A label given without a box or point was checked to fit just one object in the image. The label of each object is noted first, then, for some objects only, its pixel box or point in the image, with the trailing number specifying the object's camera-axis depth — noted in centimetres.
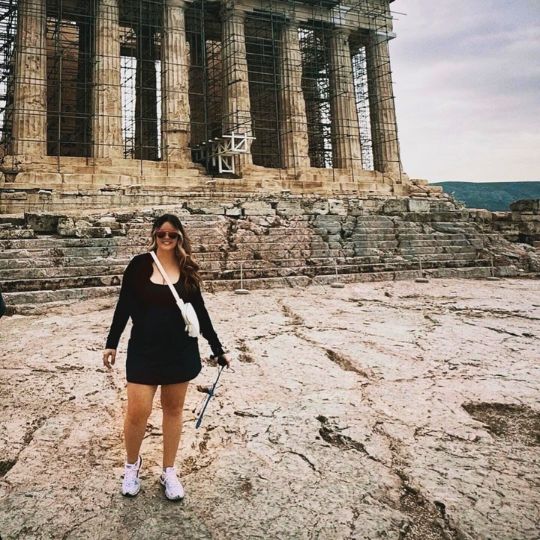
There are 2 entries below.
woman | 171
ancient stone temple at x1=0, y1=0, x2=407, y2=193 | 1487
